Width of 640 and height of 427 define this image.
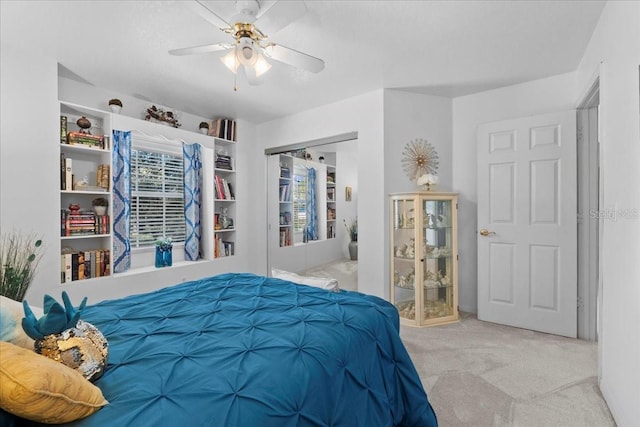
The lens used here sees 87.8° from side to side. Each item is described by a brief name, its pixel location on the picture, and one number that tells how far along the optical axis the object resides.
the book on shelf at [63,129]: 2.93
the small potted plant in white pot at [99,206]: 3.25
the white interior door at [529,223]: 3.04
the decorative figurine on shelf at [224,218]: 4.45
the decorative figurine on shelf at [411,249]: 3.42
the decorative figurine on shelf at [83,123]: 3.12
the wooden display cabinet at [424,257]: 3.39
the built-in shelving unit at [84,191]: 2.97
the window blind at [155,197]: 3.71
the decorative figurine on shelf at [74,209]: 3.05
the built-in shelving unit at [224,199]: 4.30
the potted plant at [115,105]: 3.33
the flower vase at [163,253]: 3.73
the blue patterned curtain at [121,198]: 3.34
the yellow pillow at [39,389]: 0.74
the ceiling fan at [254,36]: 1.77
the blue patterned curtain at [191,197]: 4.01
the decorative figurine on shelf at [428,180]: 3.53
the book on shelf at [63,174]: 2.93
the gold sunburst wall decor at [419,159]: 3.70
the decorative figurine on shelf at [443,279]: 3.53
